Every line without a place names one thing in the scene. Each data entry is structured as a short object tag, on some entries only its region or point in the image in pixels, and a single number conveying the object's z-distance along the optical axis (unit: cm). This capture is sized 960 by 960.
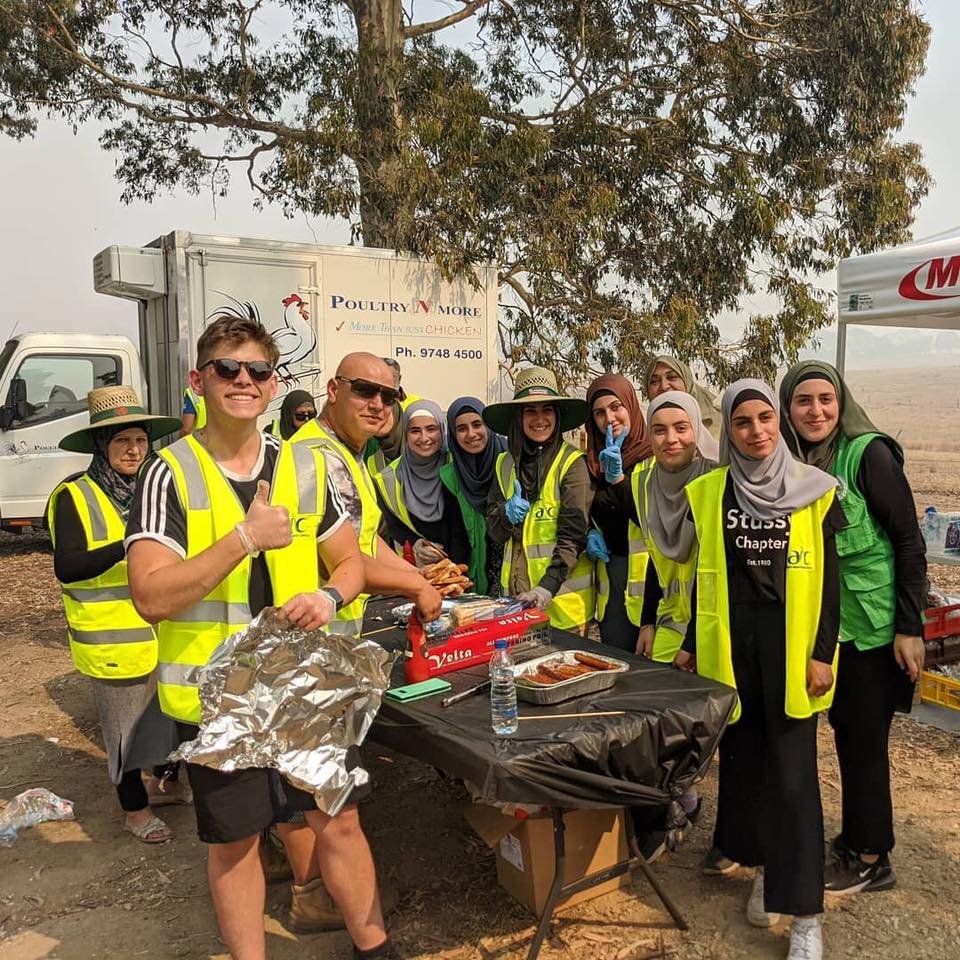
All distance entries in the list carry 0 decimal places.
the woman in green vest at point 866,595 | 277
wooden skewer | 231
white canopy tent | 424
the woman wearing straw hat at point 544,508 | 366
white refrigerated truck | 654
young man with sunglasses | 194
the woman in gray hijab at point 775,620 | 251
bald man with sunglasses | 262
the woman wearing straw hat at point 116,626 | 338
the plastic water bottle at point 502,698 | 224
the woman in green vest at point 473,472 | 424
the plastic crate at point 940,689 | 439
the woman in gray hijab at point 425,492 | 428
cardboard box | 269
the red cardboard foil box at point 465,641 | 268
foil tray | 240
